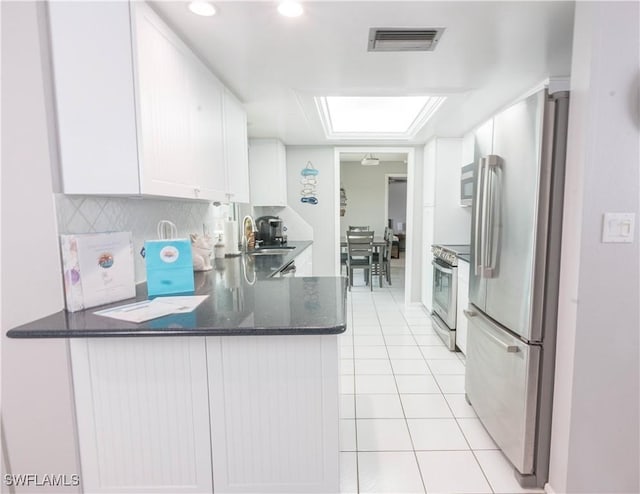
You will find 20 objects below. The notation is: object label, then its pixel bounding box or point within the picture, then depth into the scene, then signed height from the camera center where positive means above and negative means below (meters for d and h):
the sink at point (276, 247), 3.54 -0.33
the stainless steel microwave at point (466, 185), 3.30 +0.33
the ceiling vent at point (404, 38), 1.54 +0.89
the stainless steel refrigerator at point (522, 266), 1.37 -0.24
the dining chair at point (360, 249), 5.05 -0.51
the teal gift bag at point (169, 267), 1.51 -0.23
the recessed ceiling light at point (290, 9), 1.34 +0.88
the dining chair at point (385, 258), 5.42 -0.73
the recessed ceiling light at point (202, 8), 1.35 +0.89
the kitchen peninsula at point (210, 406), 1.21 -0.72
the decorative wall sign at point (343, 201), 7.48 +0.37
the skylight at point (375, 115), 2.89 +1.07
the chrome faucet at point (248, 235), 3.46 -0.18
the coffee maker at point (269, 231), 3.86 -0.16
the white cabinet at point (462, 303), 2.72 -0.75
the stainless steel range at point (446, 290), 2.92 -0.72
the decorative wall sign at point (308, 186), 4.34 +0.43
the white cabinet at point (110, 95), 1.21 +0.49
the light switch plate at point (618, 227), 1.24 -0.05
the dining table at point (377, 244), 5.31 -0.45
